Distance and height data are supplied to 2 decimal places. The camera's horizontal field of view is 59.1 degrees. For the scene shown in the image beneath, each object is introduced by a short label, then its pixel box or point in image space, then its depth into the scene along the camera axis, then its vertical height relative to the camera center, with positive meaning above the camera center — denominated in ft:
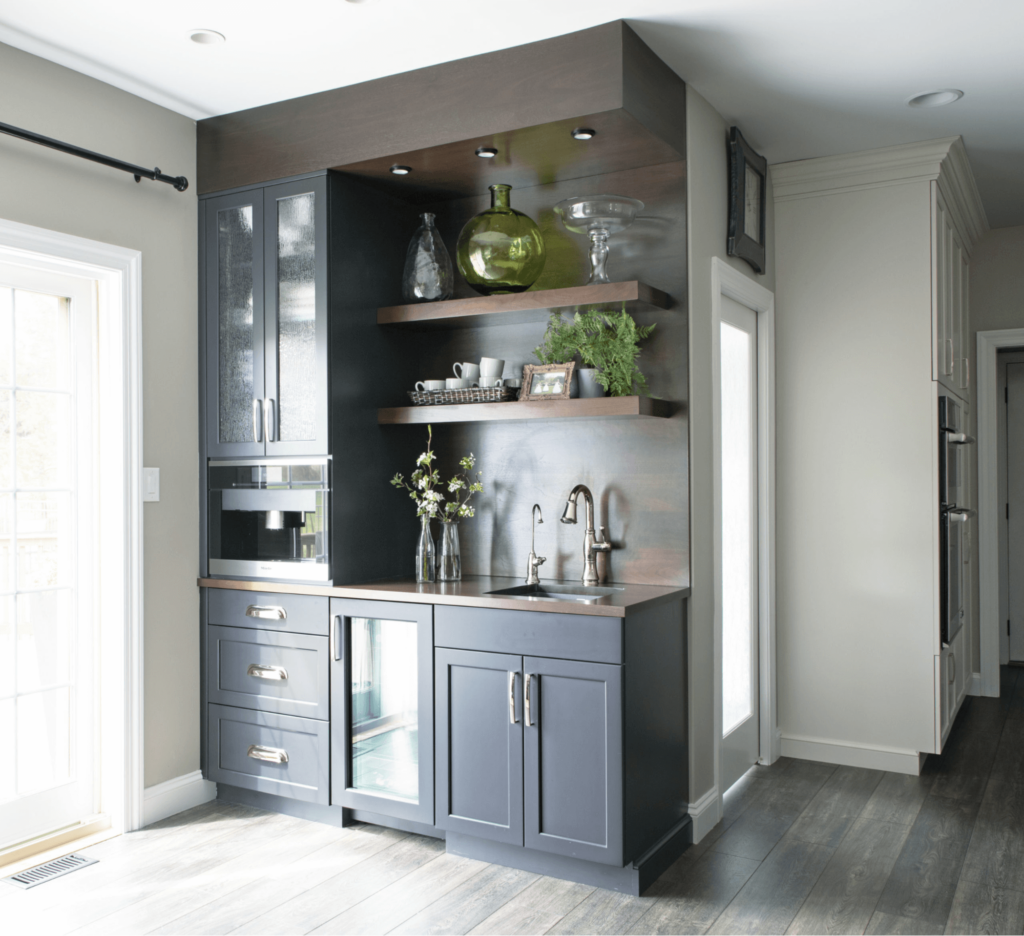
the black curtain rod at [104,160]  9.18 +3.51
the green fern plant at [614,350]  9.80 +1.34
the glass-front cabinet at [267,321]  10.59 +1.87
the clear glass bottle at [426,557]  10.97 -1.02
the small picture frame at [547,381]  10.07 +1.04
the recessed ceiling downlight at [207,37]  9.05 +4.44
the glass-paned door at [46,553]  9.77 -0.85
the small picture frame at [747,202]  11.35 +3.52
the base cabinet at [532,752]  8.71 -2.82
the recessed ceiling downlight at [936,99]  10.67 +4.44
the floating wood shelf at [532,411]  9.50 +0.70
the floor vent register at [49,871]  9.05 -4.05
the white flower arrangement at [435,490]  11.14 -0.20
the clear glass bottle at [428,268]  10.98 +2.51
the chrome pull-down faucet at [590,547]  10.50 -0.87
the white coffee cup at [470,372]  10.87 +1.23
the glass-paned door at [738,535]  11.60 -0.85
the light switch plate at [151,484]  10.71 -0.09
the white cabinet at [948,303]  12.36 +2.52
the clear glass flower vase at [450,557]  10.85 -1.01
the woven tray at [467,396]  10.53 +0.92
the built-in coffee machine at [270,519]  10.60 -0.53
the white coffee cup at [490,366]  10.75 +1.28
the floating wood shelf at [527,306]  9.66 +1.90
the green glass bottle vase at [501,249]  10.50 +2.62
